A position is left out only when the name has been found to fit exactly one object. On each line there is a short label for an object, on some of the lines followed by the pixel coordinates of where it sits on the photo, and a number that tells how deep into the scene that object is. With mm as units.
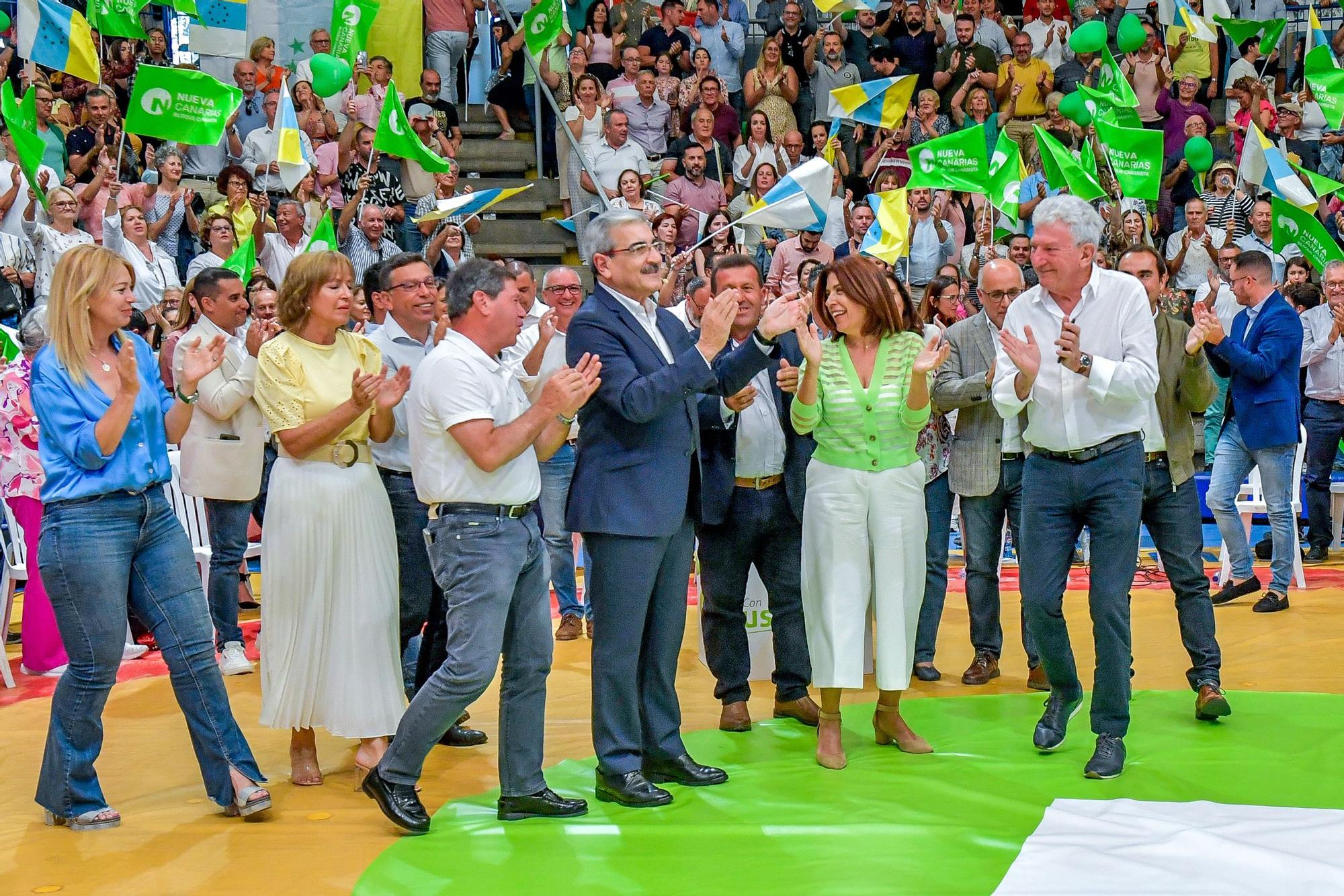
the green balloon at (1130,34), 13820
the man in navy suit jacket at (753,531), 5281
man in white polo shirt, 4148
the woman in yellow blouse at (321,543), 4711
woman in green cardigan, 4891
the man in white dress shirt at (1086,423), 4691
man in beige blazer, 6430
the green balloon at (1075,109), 12922
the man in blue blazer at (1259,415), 7250
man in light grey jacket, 5965
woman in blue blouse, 4238
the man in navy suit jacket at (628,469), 4391
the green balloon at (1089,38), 13695
